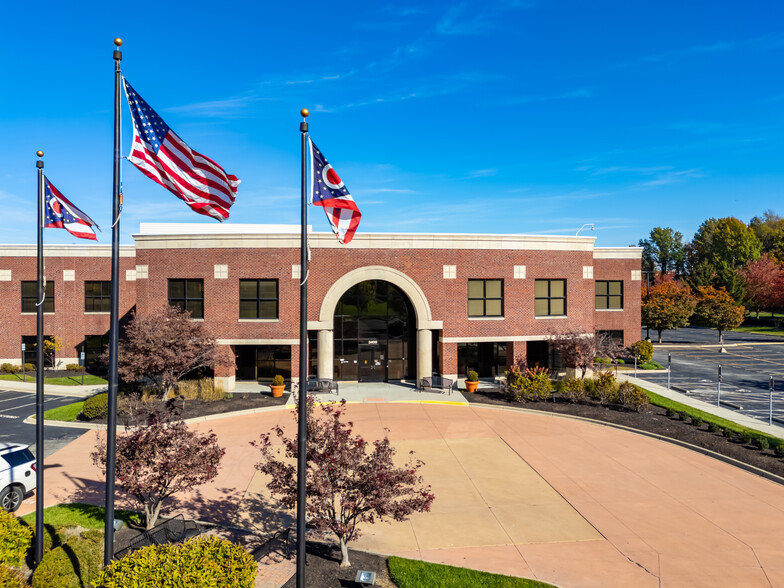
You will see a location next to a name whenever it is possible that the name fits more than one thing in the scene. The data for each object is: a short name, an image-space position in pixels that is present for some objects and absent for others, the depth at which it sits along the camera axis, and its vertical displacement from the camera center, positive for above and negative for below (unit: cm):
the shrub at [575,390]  2483 -475
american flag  822 +247
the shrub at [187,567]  682 -400
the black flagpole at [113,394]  801 -160
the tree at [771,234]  8260 +1330
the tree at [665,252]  10219 +1092
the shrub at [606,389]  2389 -444
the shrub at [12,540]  832 -430
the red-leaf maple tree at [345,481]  938 -363
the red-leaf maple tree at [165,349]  2144 -231
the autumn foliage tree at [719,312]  4906 -112
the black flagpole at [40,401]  945 -209
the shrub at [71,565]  860 -497
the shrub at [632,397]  2273 -464
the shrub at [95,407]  2091 -475
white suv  1259 -474
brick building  2745 +29
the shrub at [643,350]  3512 -362
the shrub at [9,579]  746 -445
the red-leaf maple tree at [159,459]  1040 -356
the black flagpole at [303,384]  855 -154
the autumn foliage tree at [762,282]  6925 +279
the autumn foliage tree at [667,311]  4591 -95
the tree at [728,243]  8350 +1063
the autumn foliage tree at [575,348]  2566 -259
